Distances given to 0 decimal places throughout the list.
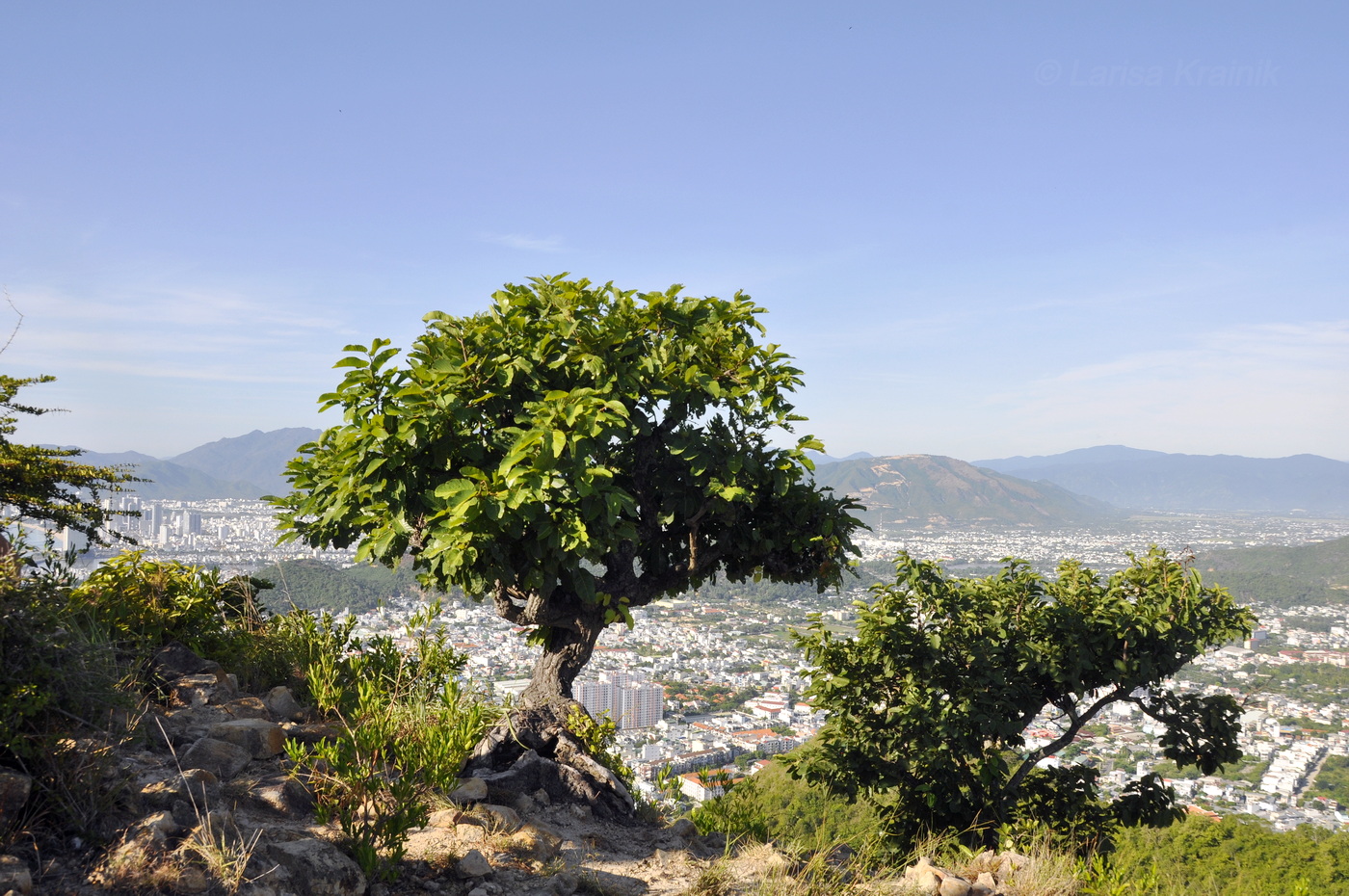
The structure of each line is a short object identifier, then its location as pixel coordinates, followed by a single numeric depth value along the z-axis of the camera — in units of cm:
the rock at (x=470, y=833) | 411
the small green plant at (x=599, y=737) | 568
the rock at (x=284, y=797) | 396
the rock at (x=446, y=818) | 425
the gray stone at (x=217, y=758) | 417
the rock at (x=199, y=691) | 521
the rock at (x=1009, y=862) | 480
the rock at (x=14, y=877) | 261
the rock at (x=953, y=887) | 434
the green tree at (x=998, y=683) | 704
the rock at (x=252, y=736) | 455
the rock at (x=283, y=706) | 559
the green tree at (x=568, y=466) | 444
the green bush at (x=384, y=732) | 368
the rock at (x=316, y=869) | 324
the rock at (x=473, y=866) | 373
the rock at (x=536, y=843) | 413
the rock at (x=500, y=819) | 427
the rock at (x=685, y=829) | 525
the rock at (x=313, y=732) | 510
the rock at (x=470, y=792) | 451
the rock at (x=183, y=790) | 346
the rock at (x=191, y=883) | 294
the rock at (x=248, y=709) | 525
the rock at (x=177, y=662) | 548
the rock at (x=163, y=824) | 315
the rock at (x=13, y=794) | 294
